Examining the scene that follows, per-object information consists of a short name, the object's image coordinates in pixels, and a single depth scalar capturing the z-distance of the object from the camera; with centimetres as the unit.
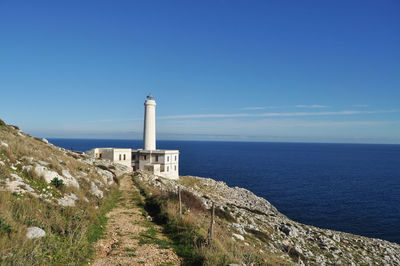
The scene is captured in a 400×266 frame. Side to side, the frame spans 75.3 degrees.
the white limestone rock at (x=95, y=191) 1701
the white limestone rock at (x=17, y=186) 1111
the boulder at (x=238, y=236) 1677
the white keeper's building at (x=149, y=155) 4894
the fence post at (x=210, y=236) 1055
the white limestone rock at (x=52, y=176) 1390
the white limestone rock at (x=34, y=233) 819
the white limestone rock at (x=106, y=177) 2388
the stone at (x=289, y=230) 2356
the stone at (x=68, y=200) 1220
